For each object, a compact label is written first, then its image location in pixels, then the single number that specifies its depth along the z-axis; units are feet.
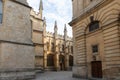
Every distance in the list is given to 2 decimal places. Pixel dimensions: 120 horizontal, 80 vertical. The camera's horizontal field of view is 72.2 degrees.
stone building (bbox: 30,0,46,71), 48.53
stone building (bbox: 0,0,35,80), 26.83
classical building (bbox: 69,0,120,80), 22.92
